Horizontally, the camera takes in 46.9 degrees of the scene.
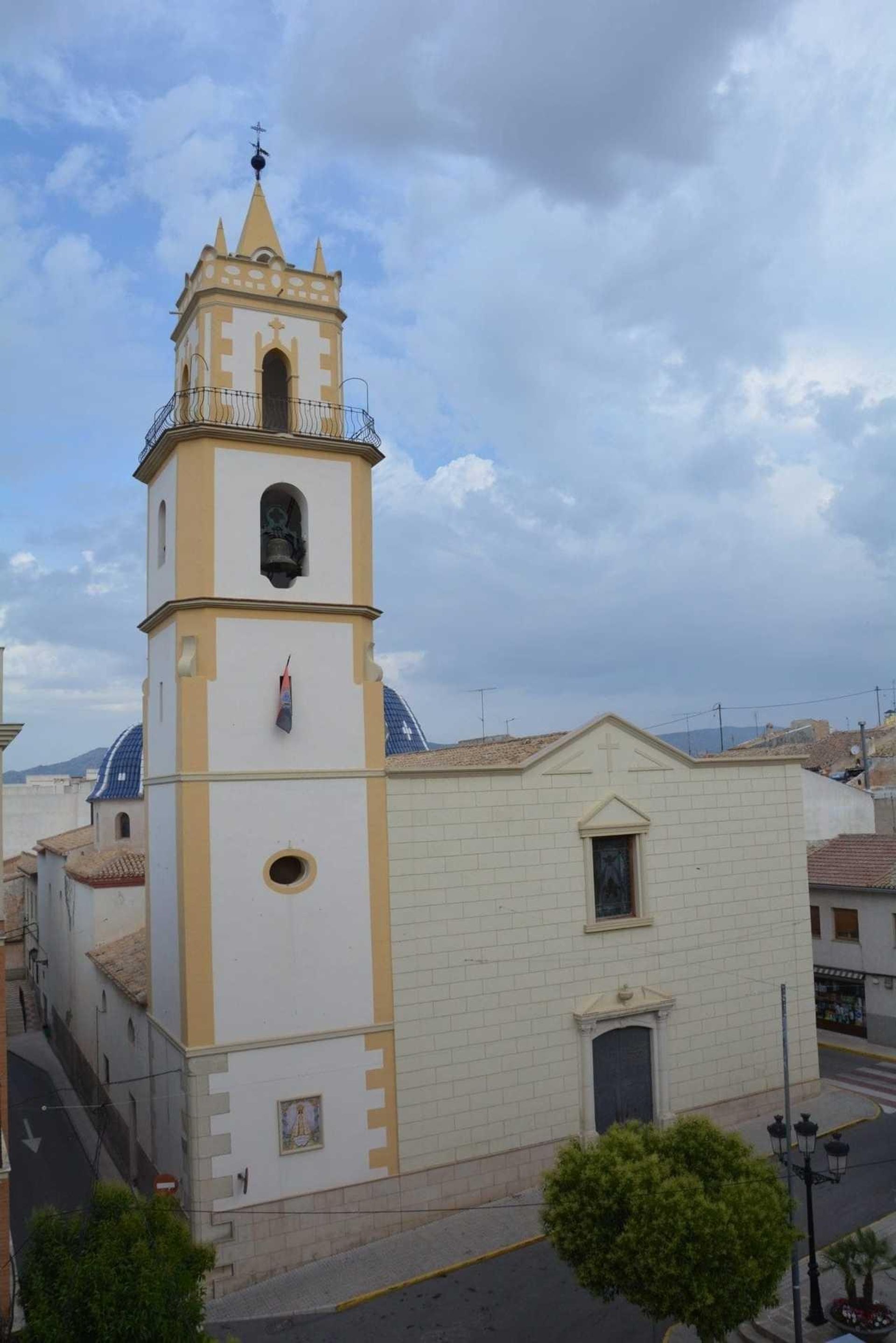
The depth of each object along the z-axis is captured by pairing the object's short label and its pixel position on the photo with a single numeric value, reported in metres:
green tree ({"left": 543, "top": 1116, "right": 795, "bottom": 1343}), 12.38
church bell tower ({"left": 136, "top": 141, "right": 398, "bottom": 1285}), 17.53
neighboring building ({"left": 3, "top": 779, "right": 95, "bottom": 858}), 58.72
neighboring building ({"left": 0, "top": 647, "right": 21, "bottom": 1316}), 12.21
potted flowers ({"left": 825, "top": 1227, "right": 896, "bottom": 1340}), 14.55
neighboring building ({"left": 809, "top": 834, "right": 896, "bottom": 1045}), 29.73
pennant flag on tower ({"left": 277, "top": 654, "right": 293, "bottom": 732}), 18.22
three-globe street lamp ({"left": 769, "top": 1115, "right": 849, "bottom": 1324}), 14.96
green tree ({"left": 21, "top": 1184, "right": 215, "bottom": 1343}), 10.43
